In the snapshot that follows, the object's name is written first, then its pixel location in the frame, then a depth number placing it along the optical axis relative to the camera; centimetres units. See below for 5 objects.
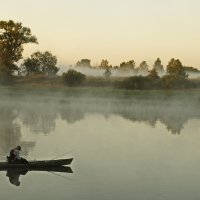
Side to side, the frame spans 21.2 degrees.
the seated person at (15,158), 3161
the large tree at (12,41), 12006
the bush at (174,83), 12088
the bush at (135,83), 11906
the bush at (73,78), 11900
